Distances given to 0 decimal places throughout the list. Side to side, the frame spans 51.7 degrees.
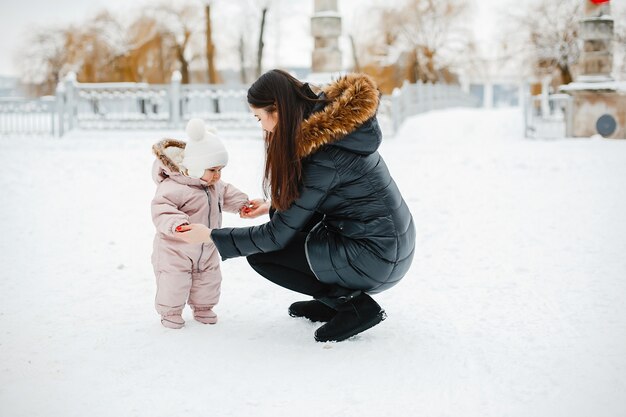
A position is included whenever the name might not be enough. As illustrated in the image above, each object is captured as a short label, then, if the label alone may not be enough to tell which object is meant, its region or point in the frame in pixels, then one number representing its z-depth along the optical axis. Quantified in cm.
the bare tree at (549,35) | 2381
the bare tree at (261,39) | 2453
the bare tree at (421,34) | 3378
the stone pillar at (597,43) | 1340
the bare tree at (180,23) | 2805
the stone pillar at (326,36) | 1427
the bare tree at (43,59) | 3656
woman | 276
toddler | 308
